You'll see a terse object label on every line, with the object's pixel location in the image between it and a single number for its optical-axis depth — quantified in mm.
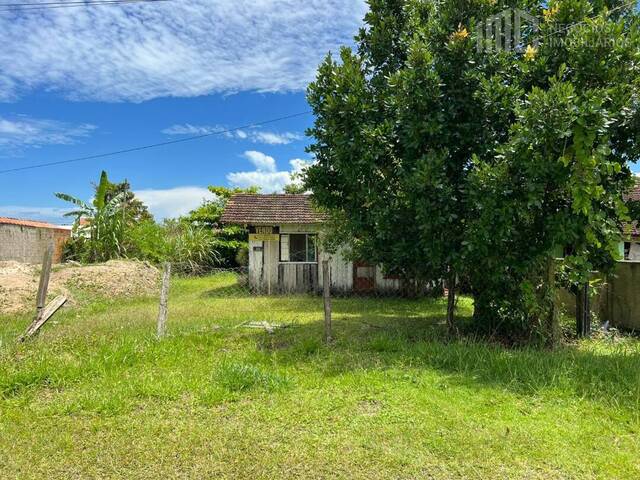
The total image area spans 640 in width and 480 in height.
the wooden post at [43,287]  6457
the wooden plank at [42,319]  6363
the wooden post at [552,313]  6945
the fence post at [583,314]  8156
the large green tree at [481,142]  5746
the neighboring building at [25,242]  16641
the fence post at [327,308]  7059
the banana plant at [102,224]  18922
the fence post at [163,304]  6910
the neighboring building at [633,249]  14649
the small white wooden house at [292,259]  15430
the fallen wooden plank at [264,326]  8138
